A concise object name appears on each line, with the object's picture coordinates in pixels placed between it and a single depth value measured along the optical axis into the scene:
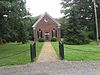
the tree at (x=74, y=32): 14.90
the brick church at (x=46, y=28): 19.52
